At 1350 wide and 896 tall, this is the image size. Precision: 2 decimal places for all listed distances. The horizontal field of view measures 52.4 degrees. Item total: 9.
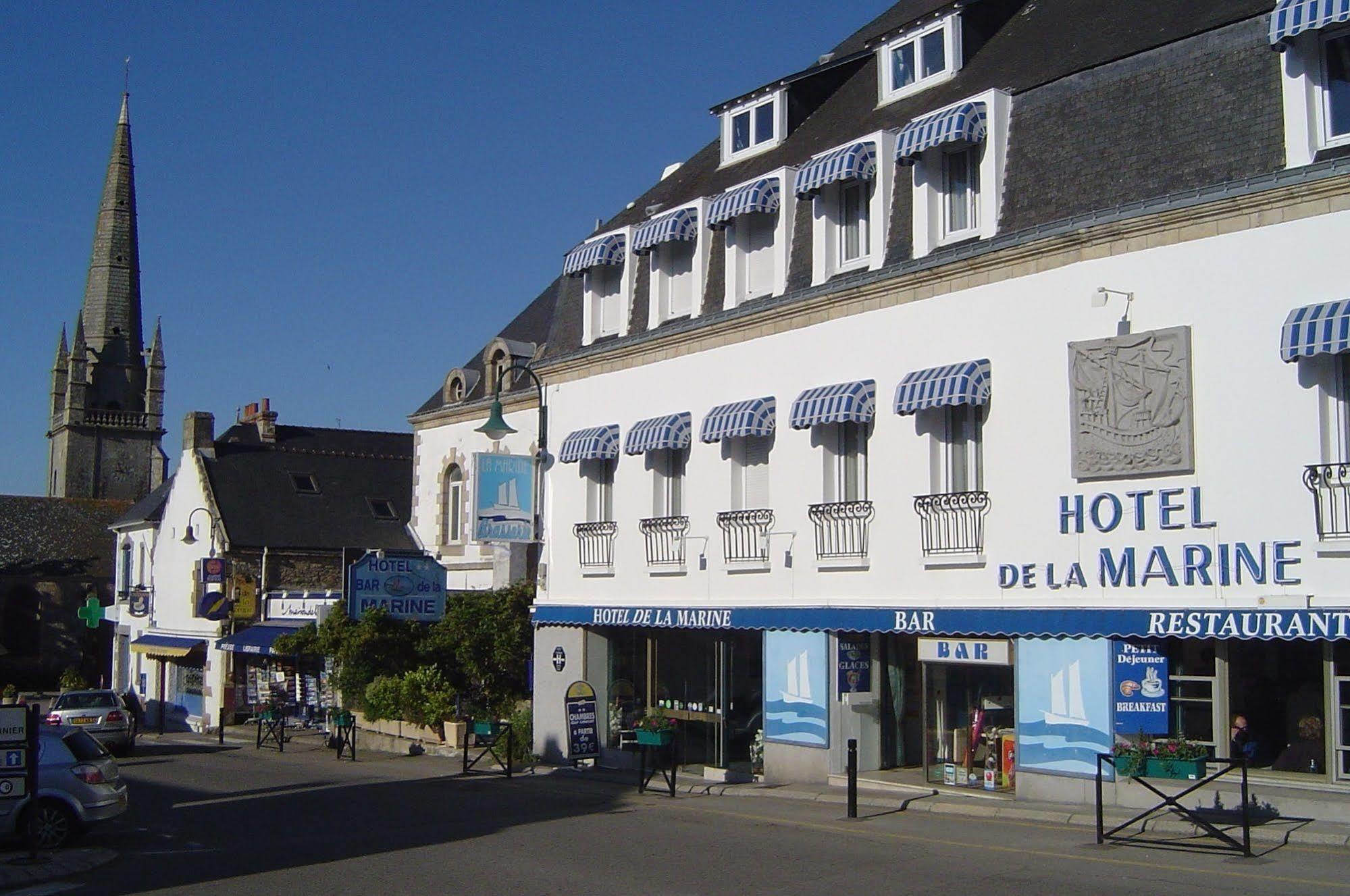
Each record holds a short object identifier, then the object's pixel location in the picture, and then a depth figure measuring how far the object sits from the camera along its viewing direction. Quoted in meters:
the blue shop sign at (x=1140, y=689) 14.95
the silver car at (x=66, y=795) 15.61
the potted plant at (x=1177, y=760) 12.88
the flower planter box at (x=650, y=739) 19.11
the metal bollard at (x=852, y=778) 15.62
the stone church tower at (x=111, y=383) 93.50
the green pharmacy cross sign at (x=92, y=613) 43.08
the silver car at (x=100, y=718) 30.61
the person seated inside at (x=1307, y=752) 13.98
